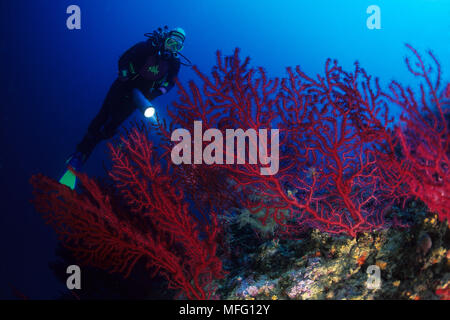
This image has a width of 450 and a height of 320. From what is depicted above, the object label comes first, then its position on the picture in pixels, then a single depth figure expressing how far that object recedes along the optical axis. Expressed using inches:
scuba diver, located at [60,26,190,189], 251.4
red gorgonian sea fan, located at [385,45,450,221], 69.9
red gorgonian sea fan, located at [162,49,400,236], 93.3
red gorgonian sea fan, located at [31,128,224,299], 95.1
